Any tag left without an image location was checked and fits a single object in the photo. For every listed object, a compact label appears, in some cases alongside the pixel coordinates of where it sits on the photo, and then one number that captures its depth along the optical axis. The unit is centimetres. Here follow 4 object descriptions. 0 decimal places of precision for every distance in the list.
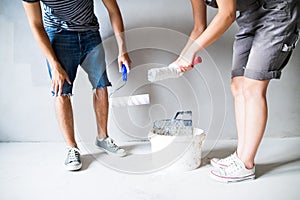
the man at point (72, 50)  165
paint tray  177
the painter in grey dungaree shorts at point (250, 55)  137
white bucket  162
